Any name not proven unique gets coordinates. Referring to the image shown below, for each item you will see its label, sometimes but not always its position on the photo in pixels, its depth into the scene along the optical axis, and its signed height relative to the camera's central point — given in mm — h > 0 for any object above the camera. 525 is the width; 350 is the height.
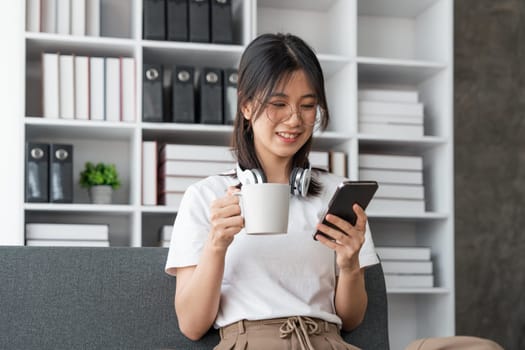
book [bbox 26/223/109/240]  3072 -181
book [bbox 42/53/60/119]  3123 +381
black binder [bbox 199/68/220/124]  3221 +341
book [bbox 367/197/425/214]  3482 -91
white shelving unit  3205 +324
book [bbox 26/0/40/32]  3123 +649
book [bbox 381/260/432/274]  3473 -355
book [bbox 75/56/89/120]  3152 +370
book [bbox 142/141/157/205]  3189 +43
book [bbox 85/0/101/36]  3238 +668
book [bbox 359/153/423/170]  3479 +95
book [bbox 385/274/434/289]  3453 -415
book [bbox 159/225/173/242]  3225 -191
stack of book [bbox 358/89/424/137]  3479 +304
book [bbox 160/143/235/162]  3206 +124
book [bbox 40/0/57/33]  3158 +654
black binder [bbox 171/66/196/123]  3211 +352
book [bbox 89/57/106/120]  3168 +357
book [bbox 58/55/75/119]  3141 +380
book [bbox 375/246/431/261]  3475 -298
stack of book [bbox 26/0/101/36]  3129 +651
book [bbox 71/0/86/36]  3193 +658
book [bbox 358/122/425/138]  3471 +235
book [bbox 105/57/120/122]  3184 +369
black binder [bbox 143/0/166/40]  3215 +653
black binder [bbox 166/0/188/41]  3236 +657
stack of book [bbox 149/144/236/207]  3197 +72
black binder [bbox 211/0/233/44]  3271 +659
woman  1562 -140
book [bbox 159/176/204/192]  3193 +4
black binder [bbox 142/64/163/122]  3180 +349
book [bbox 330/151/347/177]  3412 +92
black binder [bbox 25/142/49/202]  3045 +45
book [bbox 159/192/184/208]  3191 -56
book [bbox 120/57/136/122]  3195 +355
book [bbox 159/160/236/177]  3199 +64
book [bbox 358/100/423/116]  3482 +327
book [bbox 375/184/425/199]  3490 -31
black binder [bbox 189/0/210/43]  3258 +654
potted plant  3250 +12
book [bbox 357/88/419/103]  3512 +385
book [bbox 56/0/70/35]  3166 +655
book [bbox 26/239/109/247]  3066 -222
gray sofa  1638 -241
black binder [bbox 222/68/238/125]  3242 +351
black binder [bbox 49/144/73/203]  3074 +38
